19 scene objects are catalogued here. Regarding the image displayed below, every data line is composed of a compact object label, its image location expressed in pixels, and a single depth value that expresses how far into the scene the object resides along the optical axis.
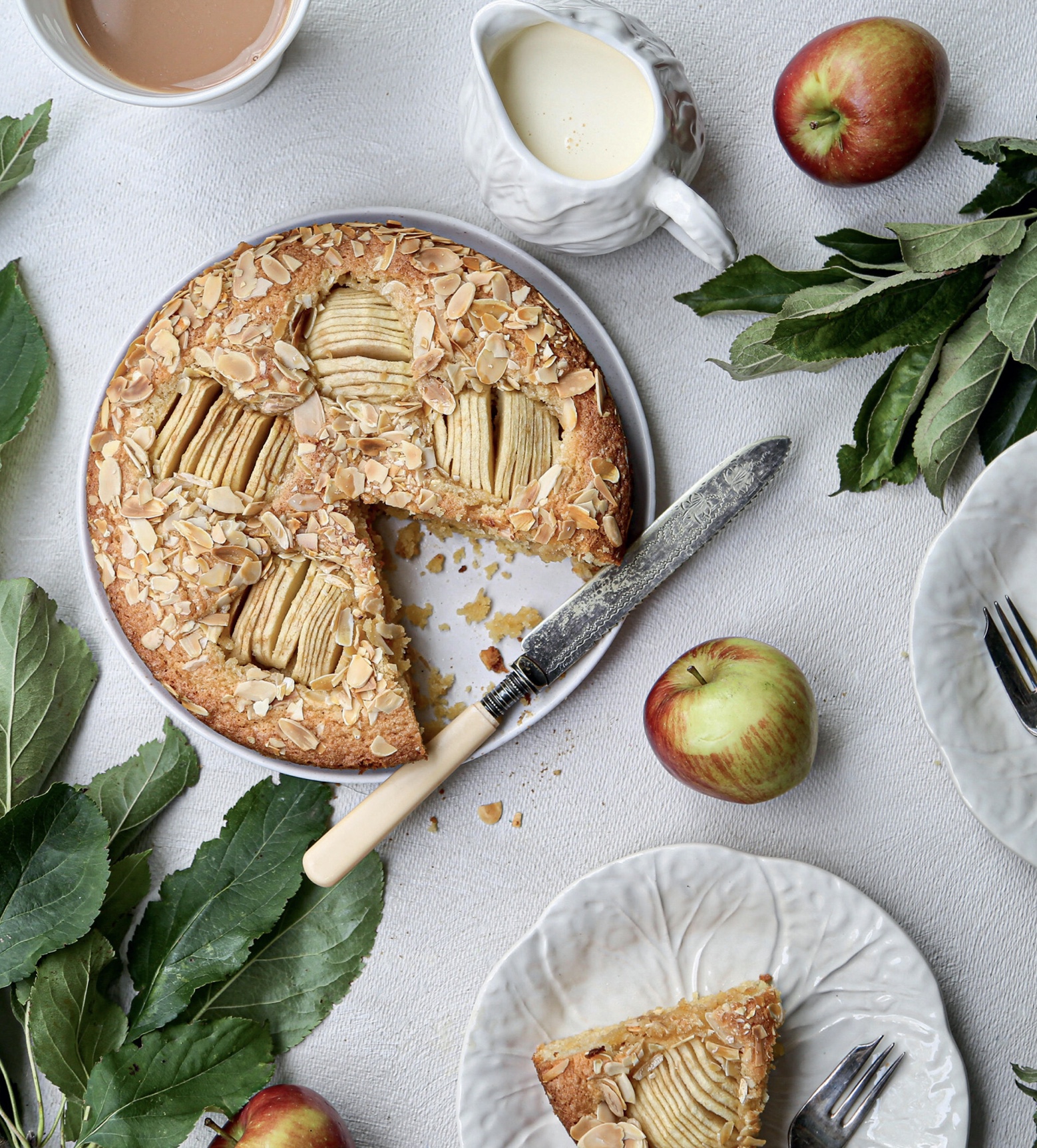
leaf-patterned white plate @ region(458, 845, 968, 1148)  0.96
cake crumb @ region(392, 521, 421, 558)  0.98
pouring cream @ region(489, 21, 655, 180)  0.93
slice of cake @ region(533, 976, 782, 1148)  0.94
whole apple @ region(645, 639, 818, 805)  0.93
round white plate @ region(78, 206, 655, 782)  0.97
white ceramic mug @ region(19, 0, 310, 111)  0.93
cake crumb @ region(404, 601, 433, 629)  0.98
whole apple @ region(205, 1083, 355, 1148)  0.95
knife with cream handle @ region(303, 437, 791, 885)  0.96
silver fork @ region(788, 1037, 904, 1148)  0.97
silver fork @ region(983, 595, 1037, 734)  0.96
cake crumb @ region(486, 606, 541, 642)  0.98
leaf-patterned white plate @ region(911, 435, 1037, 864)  0.95
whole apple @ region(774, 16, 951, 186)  0.93
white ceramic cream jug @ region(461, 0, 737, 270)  0.91
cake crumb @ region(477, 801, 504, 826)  0.99
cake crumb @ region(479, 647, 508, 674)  0.98
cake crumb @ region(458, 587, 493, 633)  0.98
